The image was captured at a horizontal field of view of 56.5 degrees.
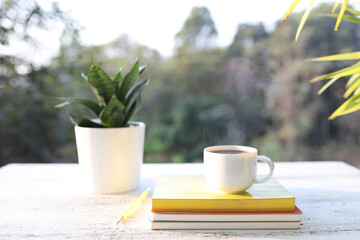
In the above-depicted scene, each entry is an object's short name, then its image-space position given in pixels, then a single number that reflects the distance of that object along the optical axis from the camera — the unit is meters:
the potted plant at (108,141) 0.79
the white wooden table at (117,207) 0.59
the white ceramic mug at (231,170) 0.63
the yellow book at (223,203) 0.61
